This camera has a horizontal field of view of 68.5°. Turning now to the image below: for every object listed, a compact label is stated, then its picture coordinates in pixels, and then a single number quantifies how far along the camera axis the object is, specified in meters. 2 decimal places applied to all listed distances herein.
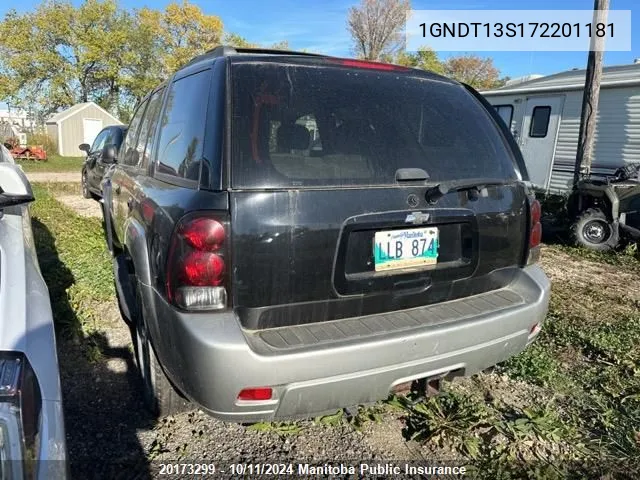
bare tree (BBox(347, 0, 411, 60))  35.06
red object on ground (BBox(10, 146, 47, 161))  22.84
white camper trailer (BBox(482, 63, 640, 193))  9.42
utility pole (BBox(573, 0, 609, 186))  8.34
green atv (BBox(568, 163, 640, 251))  6.66
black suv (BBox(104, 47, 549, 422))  1.87
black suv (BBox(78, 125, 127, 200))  8.91
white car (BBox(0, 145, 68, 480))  1.23
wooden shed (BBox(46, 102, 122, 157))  29.86
